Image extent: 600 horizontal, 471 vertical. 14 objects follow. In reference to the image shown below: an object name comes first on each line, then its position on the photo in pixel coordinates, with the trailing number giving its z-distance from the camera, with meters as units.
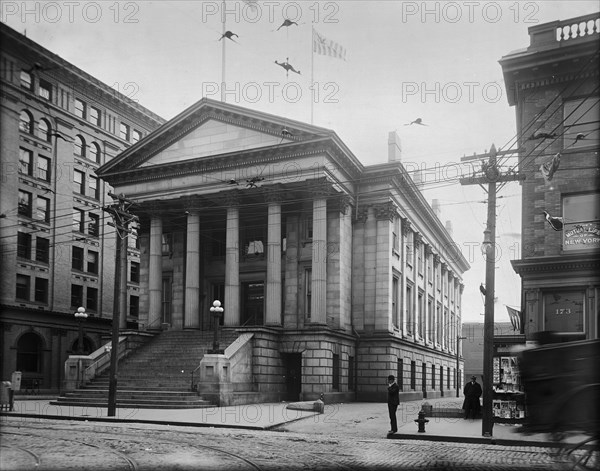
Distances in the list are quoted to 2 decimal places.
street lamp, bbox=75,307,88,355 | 33.78
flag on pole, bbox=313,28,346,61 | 25.58
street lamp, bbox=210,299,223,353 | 29.50
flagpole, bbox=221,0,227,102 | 34.39
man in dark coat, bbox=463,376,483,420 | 25.12
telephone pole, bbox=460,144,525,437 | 19.27
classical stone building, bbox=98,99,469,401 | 36.75
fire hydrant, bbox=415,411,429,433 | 19.72
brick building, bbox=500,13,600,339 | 24.45
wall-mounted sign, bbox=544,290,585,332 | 24.39
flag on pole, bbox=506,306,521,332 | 27.74
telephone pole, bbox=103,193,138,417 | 24.69
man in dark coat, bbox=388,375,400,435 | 20.03
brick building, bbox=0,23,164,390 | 45.25
